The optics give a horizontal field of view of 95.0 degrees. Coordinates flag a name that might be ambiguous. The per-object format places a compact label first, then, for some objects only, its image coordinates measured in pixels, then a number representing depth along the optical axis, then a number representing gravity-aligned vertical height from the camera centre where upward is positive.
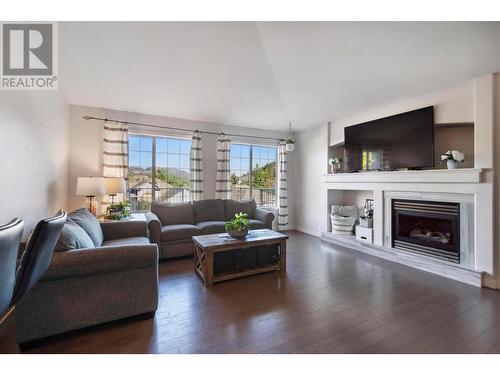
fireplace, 2.97 -0.55
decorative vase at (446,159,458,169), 2.94 +0.33
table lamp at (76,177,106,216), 3.30 +0.05
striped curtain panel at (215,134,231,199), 4.96 +0.46
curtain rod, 3.96 +1.24
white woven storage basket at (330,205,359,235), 4.44 -0.56
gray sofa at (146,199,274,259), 3.46 -0.55
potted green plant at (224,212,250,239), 2.90 -0.49
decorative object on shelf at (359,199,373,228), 3.95 -0.49
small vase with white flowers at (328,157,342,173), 4.68 +0.53
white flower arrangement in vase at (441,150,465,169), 2.92 +0.41
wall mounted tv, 3.24 +0.76
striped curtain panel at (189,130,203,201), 4.71 +0.46
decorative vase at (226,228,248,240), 2.90 -0.56
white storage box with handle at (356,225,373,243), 3.87 -0.77
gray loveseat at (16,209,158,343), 1.62 -0.77
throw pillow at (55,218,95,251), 1.75 -0.41
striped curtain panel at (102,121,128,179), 4.02 +0.71
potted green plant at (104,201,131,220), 3.41 -0.35
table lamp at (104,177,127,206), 3.58 +0.07
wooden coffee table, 2.64 -0.71
